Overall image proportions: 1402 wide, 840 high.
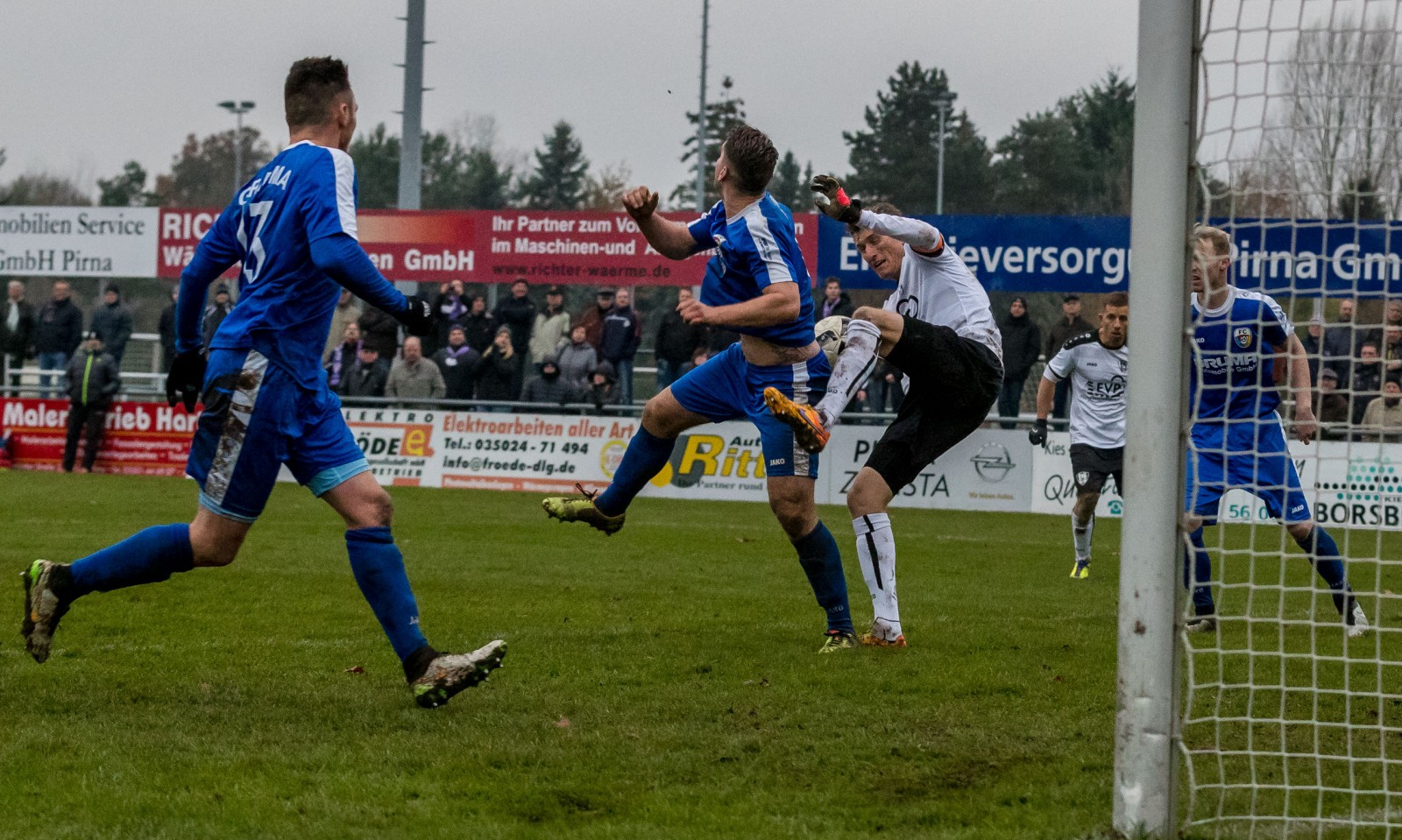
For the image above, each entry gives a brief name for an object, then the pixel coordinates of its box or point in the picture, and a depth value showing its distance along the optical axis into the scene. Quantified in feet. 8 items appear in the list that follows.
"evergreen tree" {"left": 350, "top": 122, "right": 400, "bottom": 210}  251.80
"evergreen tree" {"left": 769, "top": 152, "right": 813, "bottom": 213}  232.73
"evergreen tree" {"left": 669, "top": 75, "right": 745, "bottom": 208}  215.92
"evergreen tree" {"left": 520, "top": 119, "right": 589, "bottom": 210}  256.52
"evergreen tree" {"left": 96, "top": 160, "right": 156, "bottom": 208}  270.26
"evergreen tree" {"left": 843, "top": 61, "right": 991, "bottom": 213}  206.69
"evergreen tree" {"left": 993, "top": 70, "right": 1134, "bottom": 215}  203.62
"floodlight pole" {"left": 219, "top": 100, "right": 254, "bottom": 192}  178.91
